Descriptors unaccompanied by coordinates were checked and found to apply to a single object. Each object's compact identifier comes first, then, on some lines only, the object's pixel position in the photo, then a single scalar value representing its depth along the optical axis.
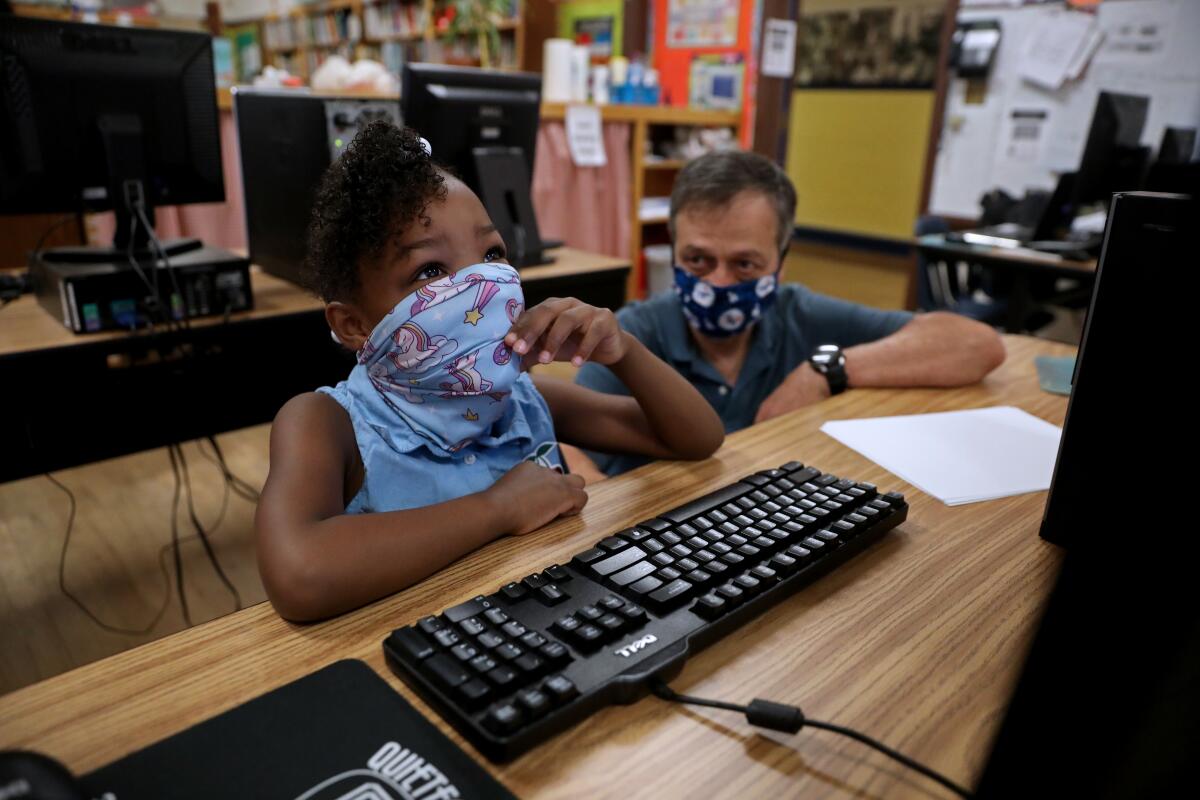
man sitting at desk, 1.31
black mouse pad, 0.45
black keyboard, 0.51
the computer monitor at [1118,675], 0.30
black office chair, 3.28
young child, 0.66
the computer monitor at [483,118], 1.92
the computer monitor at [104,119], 1.54
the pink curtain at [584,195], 3.30
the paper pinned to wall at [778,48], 3.86
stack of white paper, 0.93
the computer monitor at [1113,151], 2.98
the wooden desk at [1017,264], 2.94
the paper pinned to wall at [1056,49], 4.66
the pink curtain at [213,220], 2.46
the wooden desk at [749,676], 0.48
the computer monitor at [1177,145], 3.25
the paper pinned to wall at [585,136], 3.31
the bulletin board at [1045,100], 4.35
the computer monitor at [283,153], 1.74
